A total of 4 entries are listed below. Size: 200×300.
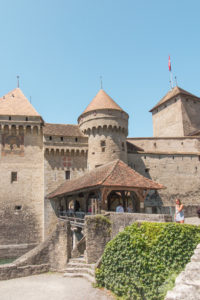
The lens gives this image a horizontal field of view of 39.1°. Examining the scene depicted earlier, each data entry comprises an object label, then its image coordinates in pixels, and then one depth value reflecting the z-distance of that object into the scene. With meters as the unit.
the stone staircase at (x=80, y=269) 12.42
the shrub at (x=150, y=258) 8.27
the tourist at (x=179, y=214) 9.62
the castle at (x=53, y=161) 23.67
